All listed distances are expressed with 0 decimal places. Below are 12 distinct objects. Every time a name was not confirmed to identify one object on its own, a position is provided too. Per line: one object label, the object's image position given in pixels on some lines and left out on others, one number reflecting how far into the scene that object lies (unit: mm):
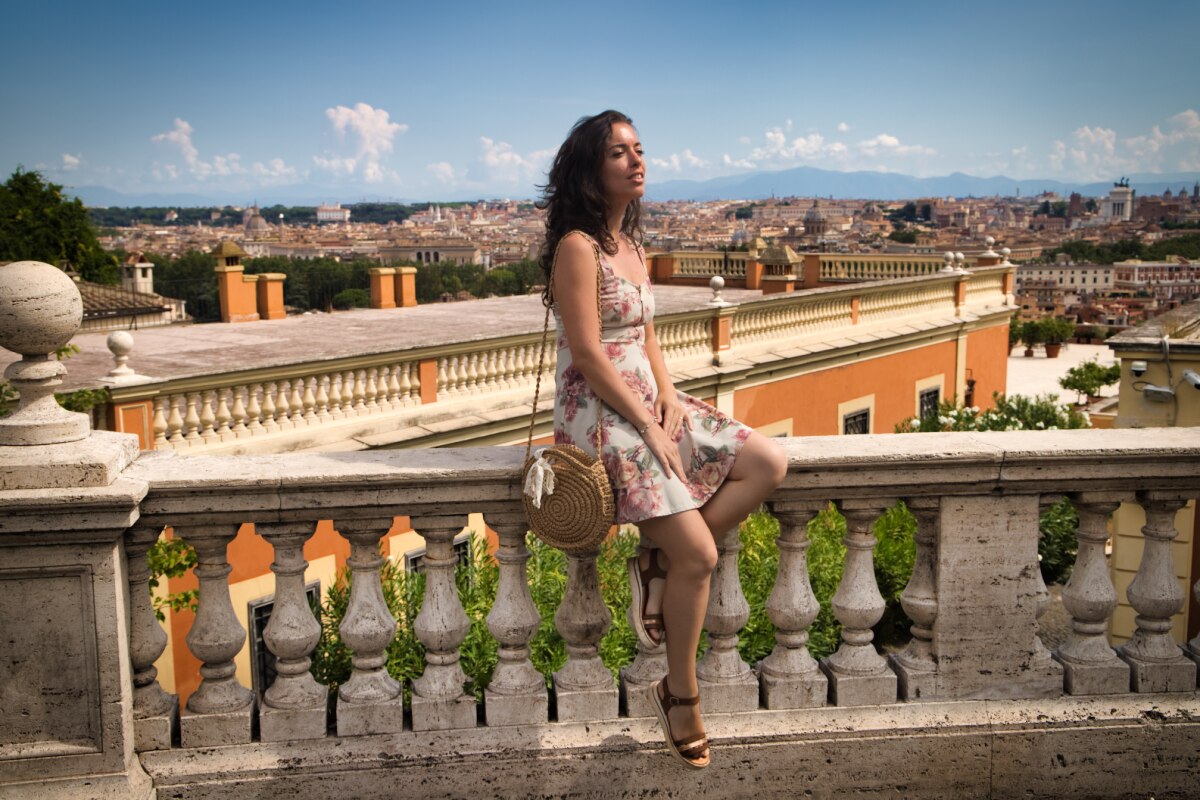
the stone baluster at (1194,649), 3086
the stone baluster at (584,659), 2859
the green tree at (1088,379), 42281
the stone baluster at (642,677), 2875
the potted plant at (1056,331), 66300
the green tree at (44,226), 37844
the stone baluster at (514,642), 2836
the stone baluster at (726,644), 2893
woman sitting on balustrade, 2605
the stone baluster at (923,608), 2953
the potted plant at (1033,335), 68312
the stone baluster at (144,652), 2695
